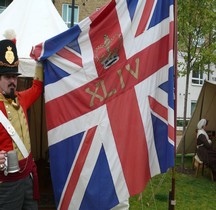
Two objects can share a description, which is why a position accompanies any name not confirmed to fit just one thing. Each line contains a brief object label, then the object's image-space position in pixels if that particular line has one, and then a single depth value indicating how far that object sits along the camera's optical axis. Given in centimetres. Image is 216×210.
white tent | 526
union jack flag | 389
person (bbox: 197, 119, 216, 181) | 862
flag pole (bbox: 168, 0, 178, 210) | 380
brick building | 2214
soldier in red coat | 337
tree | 918
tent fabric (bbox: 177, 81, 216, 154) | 999
